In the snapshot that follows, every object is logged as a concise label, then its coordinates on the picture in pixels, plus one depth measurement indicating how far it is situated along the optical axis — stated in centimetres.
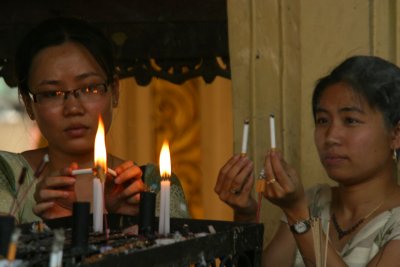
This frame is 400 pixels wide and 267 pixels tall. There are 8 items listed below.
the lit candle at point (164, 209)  330
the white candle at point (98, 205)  330
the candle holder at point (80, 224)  315
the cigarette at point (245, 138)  363
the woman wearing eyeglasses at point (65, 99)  371
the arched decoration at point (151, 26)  414
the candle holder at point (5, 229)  311
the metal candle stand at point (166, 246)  311
